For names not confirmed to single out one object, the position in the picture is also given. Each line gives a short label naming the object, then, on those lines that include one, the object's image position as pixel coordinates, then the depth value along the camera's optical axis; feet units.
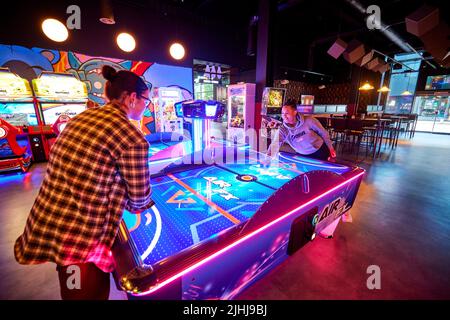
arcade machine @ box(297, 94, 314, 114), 29.53
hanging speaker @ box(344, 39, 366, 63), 17.53
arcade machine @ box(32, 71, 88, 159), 15.65
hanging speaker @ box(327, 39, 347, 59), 17.42
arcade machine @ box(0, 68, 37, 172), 13.39
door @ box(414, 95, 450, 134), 34.76
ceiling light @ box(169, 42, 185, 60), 21.92
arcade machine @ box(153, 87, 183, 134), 22.41
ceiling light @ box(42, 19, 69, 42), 15.72
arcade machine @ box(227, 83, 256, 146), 21.01
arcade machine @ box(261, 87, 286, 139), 19.81
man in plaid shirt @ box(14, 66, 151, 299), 2.81
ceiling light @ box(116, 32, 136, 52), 18.95
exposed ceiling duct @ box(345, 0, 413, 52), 16.32
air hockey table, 2.75
